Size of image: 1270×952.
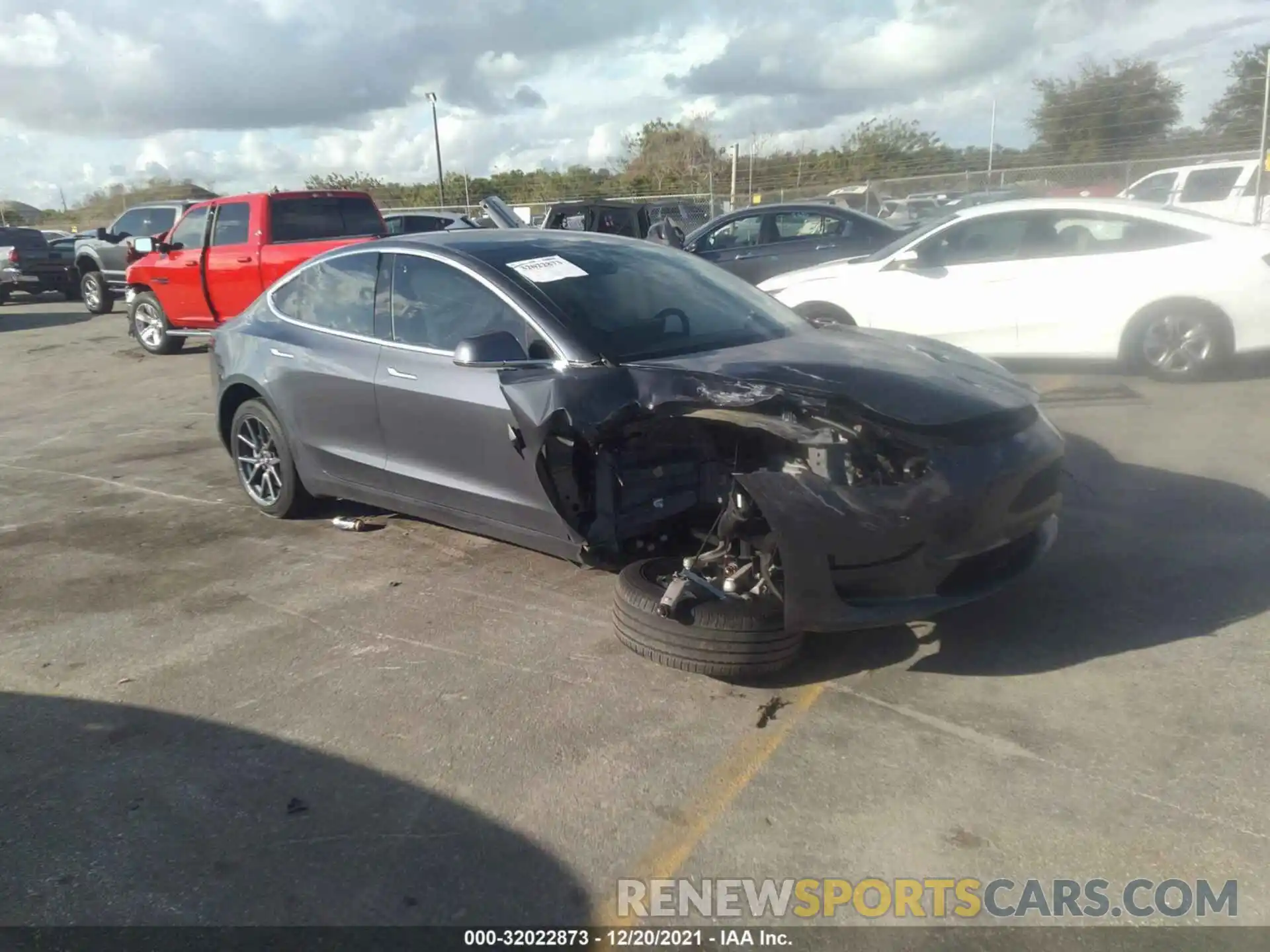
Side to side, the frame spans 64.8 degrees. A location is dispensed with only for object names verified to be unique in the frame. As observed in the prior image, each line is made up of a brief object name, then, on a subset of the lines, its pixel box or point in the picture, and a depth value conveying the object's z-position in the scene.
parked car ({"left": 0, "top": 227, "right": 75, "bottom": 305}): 21.41
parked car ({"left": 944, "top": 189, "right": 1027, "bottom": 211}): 18.78
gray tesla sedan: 3.50
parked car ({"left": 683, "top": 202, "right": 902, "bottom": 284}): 11.19
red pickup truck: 11.58
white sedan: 7.77
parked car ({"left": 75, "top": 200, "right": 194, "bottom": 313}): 17.09
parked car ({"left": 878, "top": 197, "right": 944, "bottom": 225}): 22.17
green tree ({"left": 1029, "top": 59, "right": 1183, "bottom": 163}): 29.55
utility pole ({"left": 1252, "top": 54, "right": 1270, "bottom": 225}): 14.86
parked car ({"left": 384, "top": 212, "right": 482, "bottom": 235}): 16.62
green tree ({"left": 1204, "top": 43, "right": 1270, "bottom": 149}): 30.02
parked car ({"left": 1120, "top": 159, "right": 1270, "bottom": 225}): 16.28
